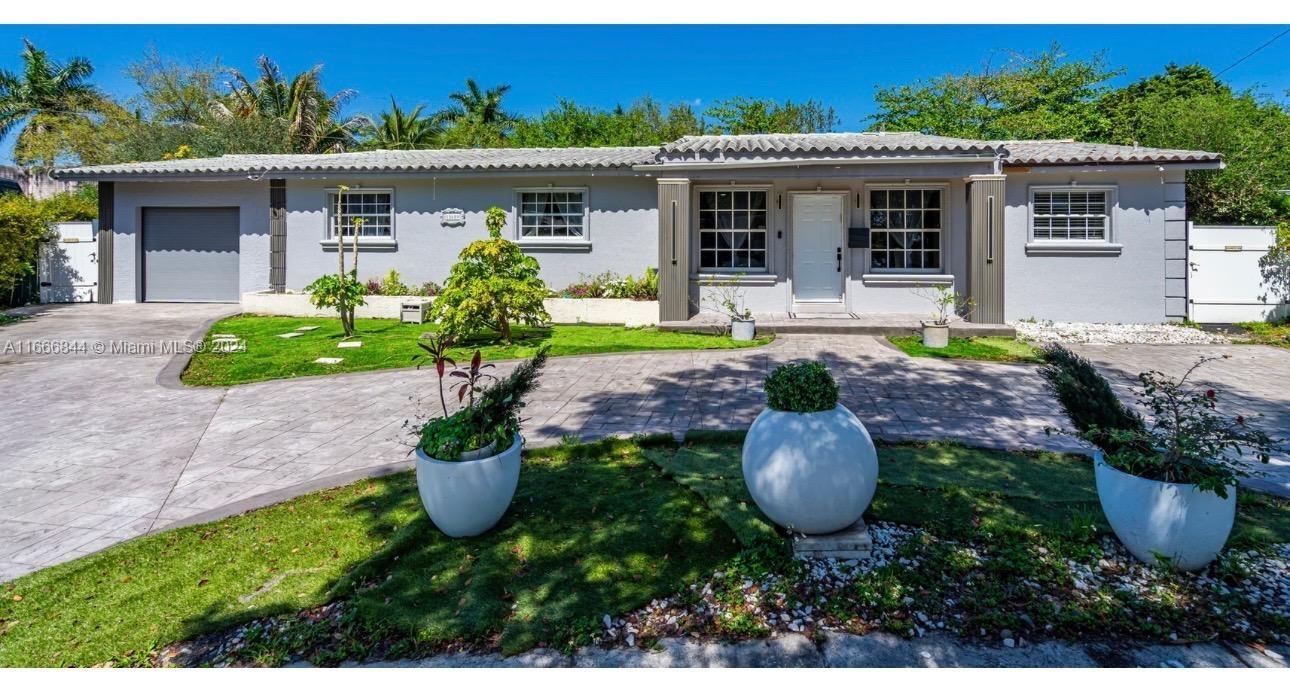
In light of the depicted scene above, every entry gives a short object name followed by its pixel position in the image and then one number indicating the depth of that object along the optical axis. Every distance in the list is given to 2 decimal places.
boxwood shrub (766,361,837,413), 3.52
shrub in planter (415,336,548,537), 3.66
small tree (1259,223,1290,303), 12.68
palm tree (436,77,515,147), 36.41
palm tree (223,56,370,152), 29.34
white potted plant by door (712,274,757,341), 12.92
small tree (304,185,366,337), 11.30
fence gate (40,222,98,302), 16.03
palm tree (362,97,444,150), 33.72
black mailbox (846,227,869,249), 12.89
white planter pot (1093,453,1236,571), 3.18
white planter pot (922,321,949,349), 10.38
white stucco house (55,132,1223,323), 11.95
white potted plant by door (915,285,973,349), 10.40
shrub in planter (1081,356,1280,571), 3.18
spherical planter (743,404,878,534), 3.37
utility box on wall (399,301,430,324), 13.09
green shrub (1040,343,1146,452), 3.68
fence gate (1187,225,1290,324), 12.72
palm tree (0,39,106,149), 29.06
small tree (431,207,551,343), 10.17
